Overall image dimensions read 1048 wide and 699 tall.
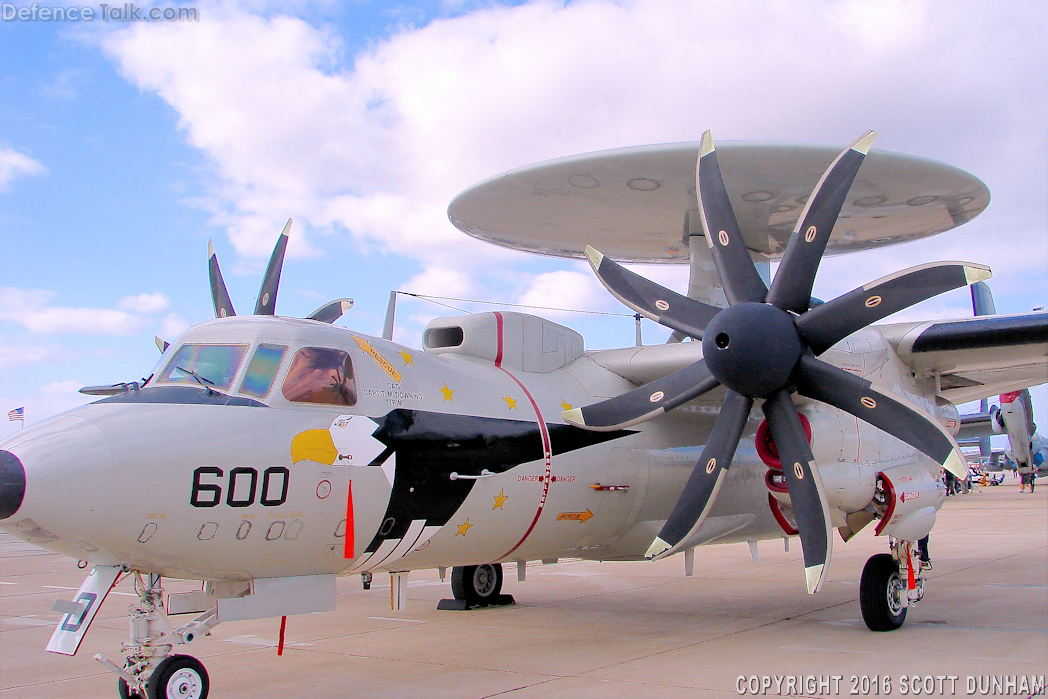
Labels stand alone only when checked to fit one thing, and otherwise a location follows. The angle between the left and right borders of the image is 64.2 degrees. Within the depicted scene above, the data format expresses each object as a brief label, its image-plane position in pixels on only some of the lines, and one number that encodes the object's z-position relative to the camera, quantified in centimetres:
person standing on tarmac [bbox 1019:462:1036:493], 5099
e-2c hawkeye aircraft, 595
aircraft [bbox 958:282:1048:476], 3347
